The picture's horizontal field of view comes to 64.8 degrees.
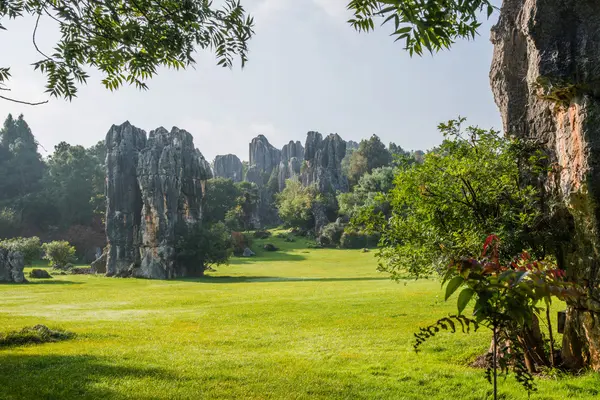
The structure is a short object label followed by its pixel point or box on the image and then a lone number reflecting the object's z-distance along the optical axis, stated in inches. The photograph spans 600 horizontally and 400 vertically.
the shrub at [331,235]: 3169.3
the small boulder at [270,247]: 3093.3
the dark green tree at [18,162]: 3609.7
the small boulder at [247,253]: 2921.0
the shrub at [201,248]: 2063.2
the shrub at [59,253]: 2263.8
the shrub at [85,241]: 3127.5
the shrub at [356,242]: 3061.0
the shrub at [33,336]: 562.9
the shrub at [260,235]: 3636.8
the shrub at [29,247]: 2113.9
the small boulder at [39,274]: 1902.1
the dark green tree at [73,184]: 3403.1
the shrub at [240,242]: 2942.9
